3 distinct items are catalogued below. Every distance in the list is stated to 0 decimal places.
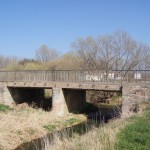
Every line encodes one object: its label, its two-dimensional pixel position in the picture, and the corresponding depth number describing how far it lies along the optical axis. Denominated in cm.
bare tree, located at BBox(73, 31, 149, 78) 3063
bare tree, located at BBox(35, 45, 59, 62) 4720
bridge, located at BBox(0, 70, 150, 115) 1502
